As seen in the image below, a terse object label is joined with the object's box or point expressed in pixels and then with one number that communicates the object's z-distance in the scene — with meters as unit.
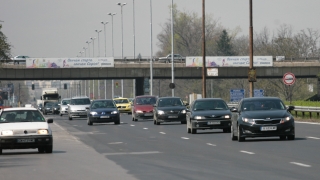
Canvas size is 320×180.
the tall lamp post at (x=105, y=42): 136.20
